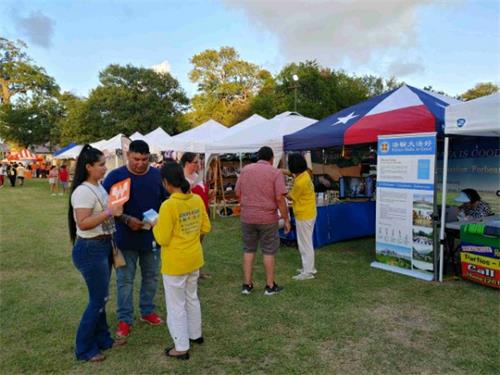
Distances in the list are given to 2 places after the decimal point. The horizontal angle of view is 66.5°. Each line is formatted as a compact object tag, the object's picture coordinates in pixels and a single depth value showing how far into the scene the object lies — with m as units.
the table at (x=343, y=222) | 6.89
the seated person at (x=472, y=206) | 5.54
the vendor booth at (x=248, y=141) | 8.43
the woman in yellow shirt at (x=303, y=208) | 4.98
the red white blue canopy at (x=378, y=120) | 5.22
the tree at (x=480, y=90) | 41.12
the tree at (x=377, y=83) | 42.38
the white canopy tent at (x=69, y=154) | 24.22
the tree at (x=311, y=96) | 26.83
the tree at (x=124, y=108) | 34.94
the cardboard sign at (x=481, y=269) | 4.46
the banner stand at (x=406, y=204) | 4.95
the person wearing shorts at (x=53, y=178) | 20.00
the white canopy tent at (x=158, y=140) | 13.93
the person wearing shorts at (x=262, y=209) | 4.30
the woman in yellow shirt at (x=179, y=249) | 2.82
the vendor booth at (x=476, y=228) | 4.29
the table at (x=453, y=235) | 5.09
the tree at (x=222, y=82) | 44.78
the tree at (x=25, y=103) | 39.81
